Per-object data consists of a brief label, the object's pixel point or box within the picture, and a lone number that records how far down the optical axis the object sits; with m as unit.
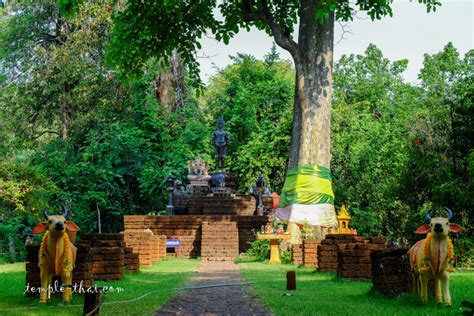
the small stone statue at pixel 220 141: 28.22
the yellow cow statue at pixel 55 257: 9.27
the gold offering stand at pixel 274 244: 19.03
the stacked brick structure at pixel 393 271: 10.01
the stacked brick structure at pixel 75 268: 9.87
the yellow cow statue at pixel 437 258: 9.00
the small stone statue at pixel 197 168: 29.67
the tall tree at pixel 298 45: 17.33
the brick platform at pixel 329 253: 14.82
